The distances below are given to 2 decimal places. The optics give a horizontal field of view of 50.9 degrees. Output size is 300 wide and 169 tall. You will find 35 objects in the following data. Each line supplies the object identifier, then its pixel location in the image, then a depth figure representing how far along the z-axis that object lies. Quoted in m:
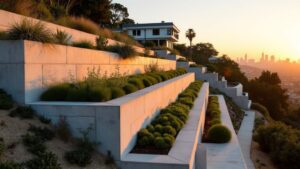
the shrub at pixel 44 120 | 5.80
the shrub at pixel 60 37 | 8.08
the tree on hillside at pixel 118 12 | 52.07
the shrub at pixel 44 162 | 4.50
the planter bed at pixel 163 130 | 6.64
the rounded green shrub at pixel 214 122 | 13.13
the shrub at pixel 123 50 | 11.67
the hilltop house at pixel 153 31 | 57.44
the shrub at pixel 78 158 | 5.15
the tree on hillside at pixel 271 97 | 46.44
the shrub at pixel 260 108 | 31.75
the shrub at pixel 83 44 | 9.69
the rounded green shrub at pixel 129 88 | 8.48
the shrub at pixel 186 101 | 12.91
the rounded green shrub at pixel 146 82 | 10.85
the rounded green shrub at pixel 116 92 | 7.30
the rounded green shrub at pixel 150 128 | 7.67
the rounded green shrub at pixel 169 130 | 7.77
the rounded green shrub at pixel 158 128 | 7.77
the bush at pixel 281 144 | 12.34
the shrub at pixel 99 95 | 6.59
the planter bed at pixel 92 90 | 6.59
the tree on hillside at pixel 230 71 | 50.46
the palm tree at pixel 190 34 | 59.03
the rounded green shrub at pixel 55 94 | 6.55
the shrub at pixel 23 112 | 5.61
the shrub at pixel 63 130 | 5.69
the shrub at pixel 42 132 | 5.29
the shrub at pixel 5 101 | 5.66
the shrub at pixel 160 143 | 6.64
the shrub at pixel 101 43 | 11.13
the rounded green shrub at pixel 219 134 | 11.38
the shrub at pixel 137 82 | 9.67
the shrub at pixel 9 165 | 4.12
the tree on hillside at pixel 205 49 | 73.81
